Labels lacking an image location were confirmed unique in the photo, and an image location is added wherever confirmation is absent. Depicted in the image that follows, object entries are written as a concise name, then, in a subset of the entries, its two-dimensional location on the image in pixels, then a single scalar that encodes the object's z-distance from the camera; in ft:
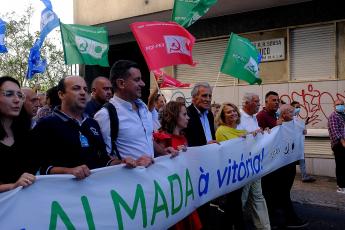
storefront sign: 35.04
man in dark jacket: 15.62
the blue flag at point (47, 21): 27.58
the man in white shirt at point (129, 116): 11.69
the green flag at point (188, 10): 20.45
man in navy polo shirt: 9.55
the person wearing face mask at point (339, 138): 25.84
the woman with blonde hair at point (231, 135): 16.52
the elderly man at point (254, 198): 16.83
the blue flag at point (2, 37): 23.22
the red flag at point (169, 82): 35.19
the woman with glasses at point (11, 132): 8.79
